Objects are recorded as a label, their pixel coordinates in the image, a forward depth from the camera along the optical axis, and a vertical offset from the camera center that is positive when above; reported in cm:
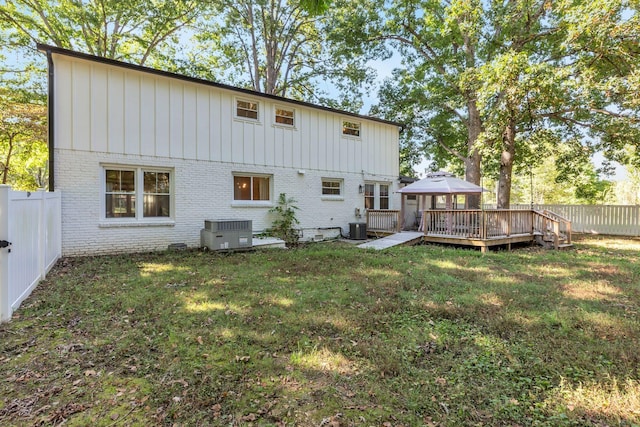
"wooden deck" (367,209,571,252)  1033 -58
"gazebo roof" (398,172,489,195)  1152 +93
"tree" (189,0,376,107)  1883 +1016
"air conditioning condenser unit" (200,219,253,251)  923 -73
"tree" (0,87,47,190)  1326 +359
